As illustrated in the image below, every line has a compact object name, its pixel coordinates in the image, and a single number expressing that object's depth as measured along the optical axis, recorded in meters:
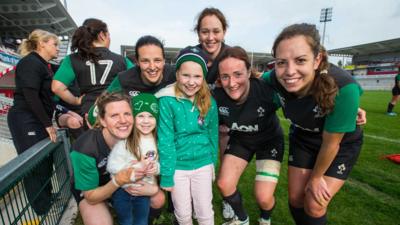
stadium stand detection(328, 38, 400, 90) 43.14
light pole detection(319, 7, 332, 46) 48.34
